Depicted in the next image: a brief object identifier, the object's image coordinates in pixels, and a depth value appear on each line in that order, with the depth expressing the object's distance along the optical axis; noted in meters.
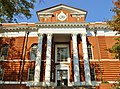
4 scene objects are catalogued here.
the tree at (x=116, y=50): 8.72
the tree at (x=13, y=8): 8.18
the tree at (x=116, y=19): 8.95
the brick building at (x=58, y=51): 13.03
